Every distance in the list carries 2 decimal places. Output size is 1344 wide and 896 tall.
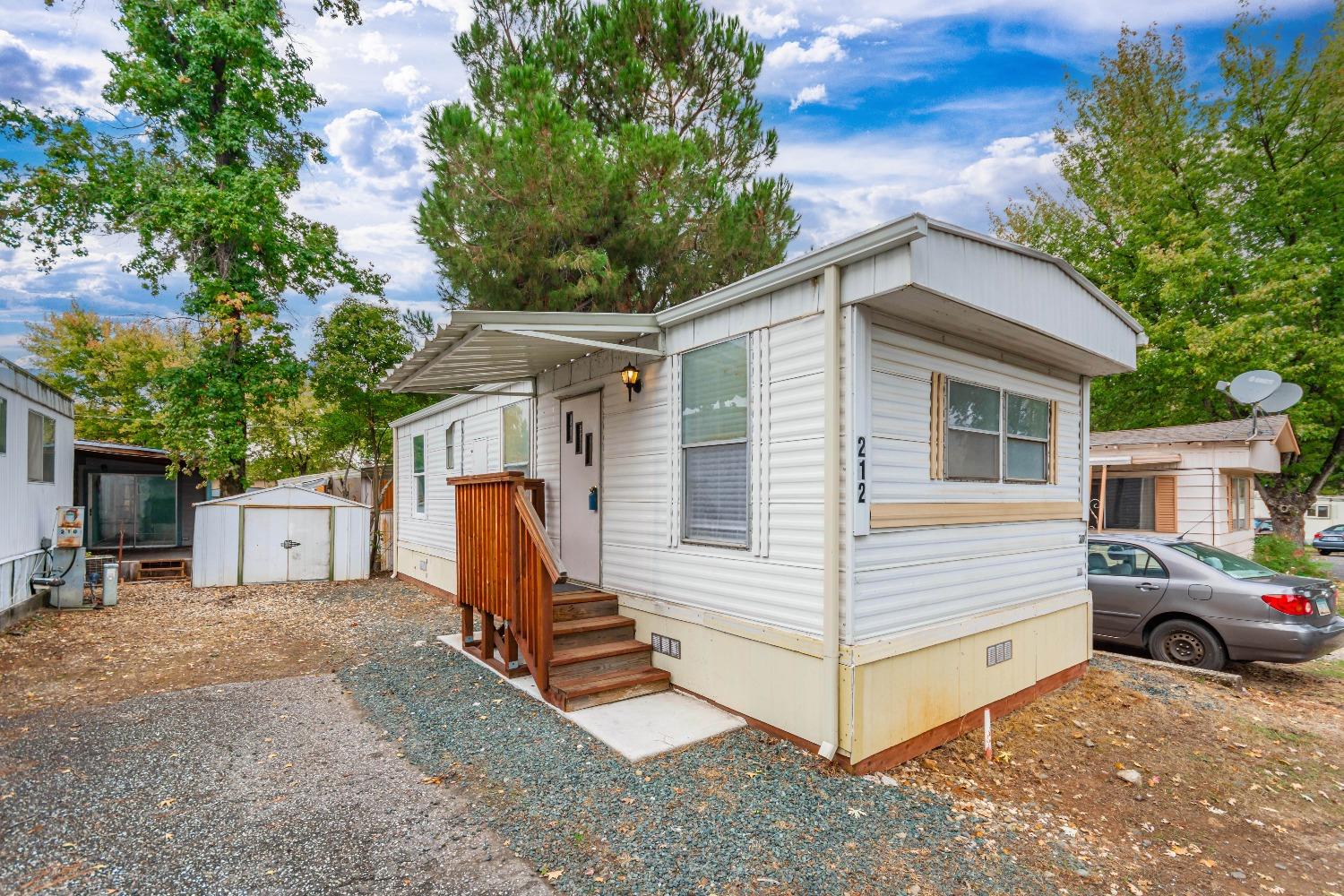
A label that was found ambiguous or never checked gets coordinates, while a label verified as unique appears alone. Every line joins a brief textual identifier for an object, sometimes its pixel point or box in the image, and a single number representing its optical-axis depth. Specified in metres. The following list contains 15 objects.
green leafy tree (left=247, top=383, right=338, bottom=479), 18.97
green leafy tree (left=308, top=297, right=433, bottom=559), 14.20
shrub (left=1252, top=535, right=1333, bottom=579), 10.84
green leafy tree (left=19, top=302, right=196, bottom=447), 19.77
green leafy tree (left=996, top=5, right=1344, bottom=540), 13.39
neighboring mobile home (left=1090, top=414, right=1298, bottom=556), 10.66
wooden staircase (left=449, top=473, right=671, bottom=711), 4.88
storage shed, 11.45
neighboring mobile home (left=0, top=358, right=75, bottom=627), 7.91
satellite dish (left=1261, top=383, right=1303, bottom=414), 10.06
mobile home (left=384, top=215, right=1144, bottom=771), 3.89
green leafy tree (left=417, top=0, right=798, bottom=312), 10.26
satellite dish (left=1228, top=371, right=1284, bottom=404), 9.67
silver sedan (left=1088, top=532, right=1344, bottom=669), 5.84
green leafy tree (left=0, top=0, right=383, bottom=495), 12.20
